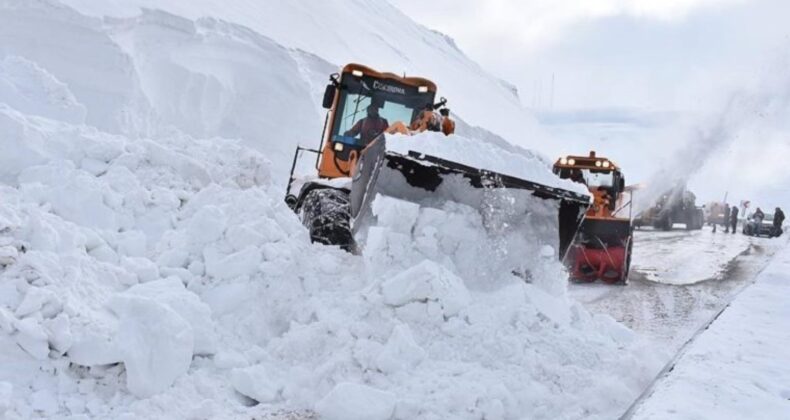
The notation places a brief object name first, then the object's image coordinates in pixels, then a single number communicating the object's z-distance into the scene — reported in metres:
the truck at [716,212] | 36.39
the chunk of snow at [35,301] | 3.43
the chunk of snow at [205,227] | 4.91
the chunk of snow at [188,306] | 3.94
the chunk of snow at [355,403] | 3.50
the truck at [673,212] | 28.77
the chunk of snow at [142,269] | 4.41
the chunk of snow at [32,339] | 3.34
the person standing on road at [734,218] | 29.33
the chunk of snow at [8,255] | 3.69
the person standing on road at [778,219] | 26.51
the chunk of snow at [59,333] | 3.39
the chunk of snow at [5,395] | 3.06
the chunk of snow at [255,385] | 3.71
